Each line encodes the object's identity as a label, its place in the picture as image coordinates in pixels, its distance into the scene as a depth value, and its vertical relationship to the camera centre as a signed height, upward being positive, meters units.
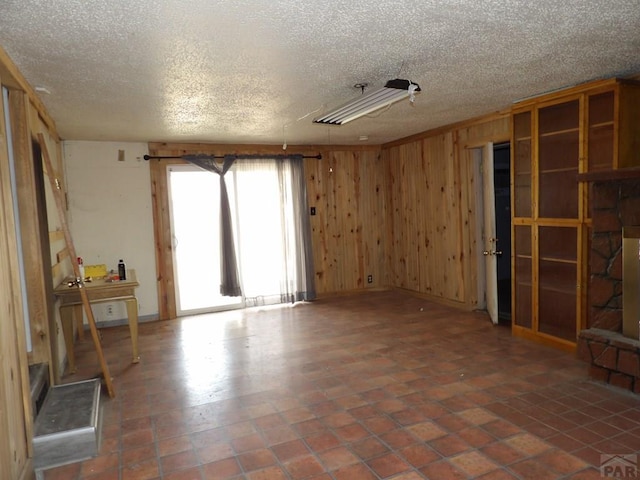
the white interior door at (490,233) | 4.98 -0.33
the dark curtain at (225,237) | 5.90 -0.26
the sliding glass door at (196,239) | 5.93 -0.26
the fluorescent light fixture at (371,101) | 3.05 +0.92
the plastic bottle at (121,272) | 4.25 -0.48
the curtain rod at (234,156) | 5.71 +0.86
